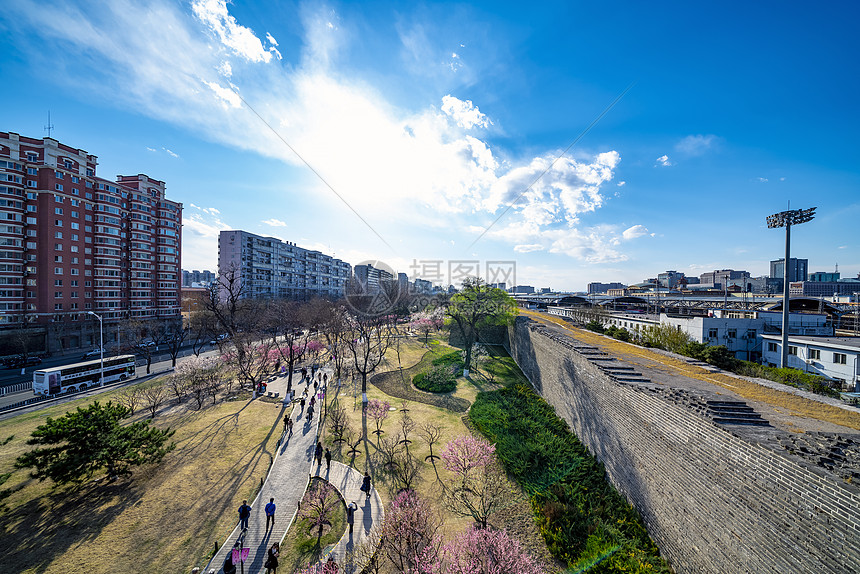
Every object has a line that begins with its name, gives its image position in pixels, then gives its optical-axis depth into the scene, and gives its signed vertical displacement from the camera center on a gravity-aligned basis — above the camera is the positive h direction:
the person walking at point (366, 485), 12.37 -8.24
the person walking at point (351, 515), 10.44 -8.03
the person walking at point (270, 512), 10.58 -8.04
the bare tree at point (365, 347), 26.26 -7.83
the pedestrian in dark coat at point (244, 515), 10.51 -8.12
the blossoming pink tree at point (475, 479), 10.96 -7.81
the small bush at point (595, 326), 32.77 -4.16
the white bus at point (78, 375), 22.91 -8.08
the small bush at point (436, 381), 24.47 -8.05
